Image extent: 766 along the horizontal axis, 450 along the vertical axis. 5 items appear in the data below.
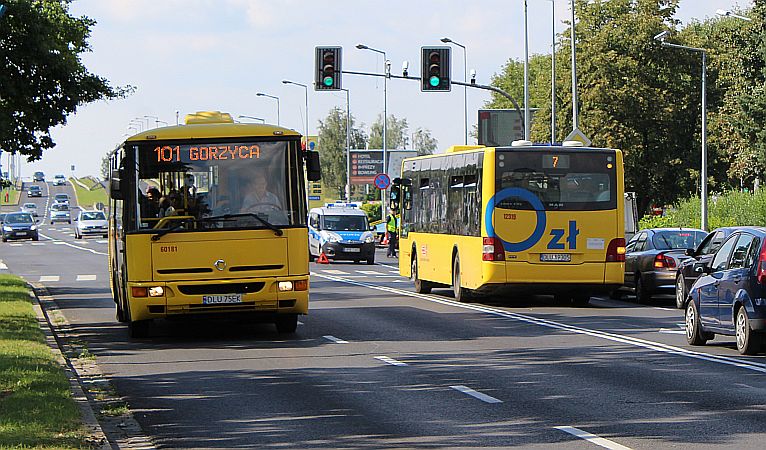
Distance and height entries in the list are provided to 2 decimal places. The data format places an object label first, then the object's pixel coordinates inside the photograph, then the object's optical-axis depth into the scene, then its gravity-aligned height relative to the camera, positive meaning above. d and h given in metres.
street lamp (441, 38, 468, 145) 71.06 +6.93
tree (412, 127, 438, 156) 187.75 +9.57
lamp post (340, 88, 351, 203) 88.76 +3.88
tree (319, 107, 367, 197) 158.75 +8.19
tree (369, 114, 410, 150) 174.00 +10.14
